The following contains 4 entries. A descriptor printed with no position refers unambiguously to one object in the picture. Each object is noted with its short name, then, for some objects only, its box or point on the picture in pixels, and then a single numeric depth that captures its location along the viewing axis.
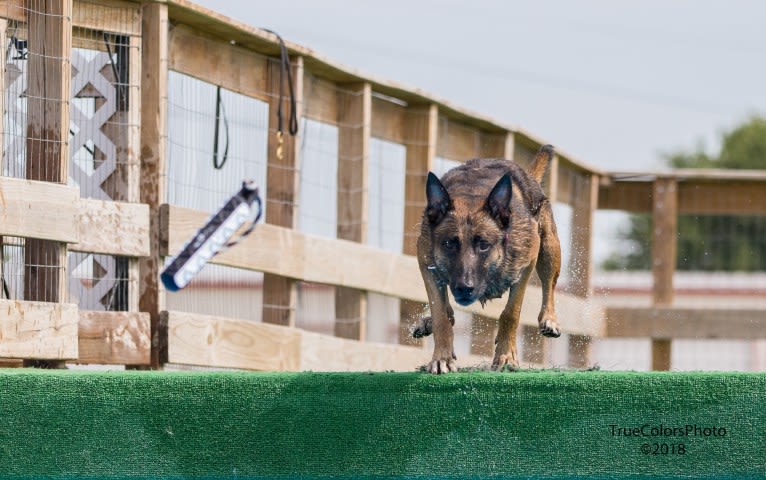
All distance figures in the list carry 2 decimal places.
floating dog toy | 12.26
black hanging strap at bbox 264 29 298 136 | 17.12
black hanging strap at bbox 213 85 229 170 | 16.58
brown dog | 13.34
